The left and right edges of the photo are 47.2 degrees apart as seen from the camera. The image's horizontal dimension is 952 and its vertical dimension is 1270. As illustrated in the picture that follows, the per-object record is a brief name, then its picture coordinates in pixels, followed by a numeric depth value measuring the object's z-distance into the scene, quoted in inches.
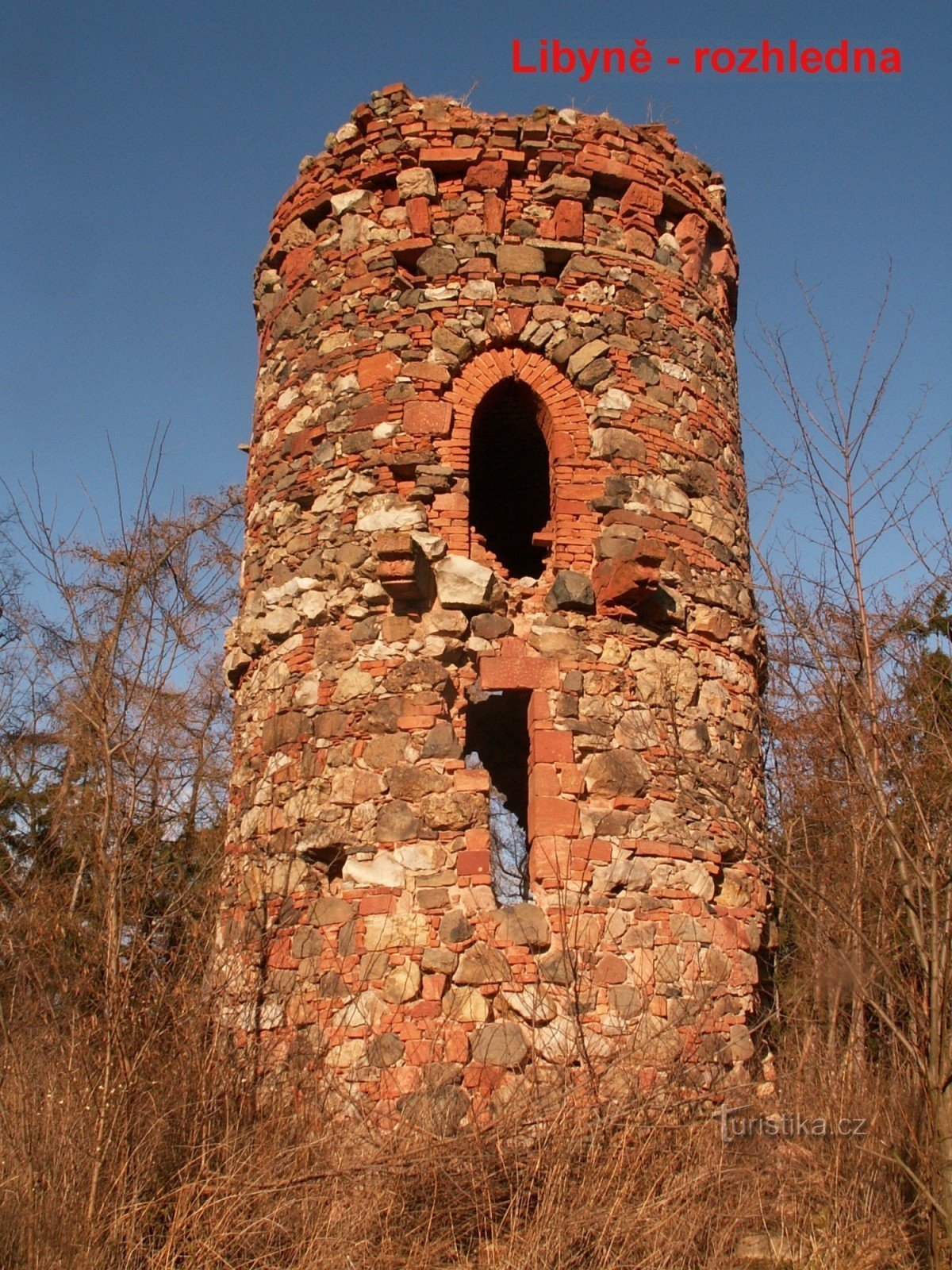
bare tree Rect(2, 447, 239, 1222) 181.9
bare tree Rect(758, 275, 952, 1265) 164.9
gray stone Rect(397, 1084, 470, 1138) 204.1
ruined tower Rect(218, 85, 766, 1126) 222.2
